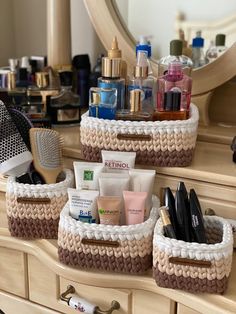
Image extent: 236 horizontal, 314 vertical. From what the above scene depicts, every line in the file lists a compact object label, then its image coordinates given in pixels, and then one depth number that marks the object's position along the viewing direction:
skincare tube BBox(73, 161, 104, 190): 0.79
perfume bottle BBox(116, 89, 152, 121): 0.84
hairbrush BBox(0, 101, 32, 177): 0.84
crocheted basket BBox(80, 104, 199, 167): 0.82
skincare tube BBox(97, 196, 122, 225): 0.75
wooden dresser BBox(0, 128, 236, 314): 0.74
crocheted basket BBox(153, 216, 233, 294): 0.68
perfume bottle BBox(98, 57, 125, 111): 0.86
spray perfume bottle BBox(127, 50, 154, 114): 0.88
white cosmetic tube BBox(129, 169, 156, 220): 0.78
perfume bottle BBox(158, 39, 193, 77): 0.95
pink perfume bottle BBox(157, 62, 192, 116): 0.86
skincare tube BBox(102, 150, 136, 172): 0.81
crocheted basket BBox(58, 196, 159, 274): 0.74
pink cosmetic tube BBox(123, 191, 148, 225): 0.75
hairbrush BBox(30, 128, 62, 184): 0.85
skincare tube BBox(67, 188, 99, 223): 0.76
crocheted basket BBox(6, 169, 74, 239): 0.83
